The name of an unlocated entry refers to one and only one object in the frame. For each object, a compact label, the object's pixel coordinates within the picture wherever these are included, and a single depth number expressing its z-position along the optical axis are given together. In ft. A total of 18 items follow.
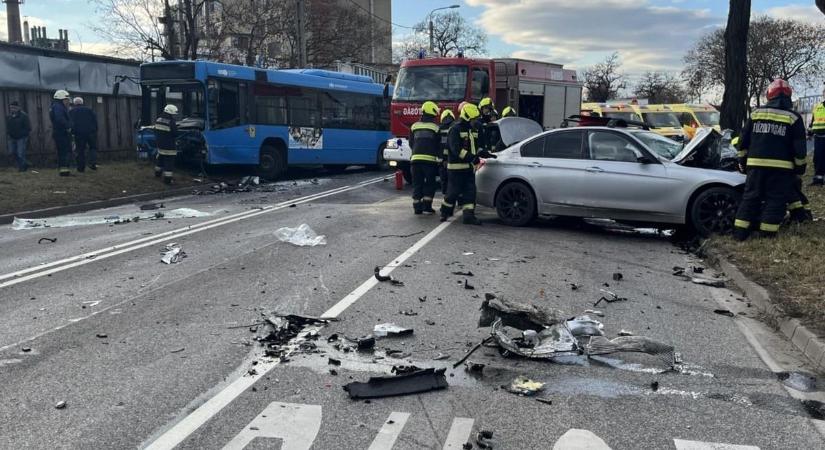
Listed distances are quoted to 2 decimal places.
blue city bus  57.88
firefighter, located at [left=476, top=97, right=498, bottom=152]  40.16
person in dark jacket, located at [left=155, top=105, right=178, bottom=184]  54.24
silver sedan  31.40
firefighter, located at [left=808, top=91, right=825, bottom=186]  44.65
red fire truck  51.42
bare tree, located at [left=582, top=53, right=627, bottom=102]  250.98
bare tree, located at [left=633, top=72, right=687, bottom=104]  251.80
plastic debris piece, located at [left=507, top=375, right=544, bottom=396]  14.30
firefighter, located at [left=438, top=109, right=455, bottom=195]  39.84
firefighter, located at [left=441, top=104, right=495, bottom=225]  36.78
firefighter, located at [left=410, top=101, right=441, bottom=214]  38.86
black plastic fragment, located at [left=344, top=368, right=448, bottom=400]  14.17
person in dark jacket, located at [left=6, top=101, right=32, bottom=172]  54.85
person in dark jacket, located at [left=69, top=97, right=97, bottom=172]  55.62
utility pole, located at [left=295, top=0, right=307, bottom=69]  88.84
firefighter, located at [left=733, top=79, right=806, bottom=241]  27.96
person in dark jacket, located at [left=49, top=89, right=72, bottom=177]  53.83
